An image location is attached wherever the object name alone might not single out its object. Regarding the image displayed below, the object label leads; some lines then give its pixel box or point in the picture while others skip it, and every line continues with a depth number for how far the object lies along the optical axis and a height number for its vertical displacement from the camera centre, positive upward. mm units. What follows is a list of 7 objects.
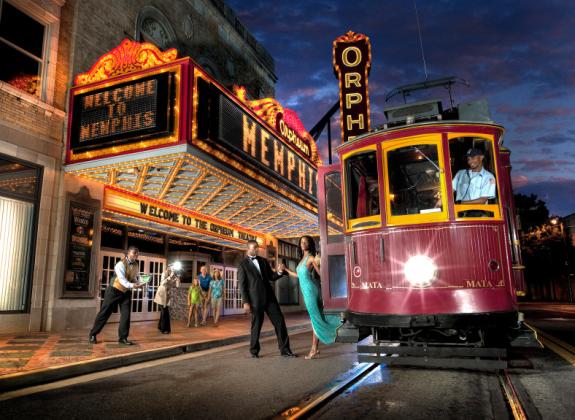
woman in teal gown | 6836 -61
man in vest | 7812 +12
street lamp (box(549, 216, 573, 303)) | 39406 +4045
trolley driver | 5473 +1345
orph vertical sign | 19250 +9697
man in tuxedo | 6914 -78
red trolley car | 5027 +629
